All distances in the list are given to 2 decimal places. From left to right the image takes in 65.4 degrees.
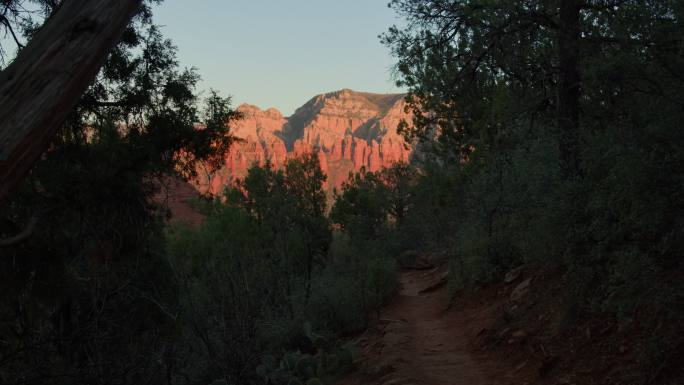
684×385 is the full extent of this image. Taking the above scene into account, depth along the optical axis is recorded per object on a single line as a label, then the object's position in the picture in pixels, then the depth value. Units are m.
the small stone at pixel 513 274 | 10.77
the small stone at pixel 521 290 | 9.29
